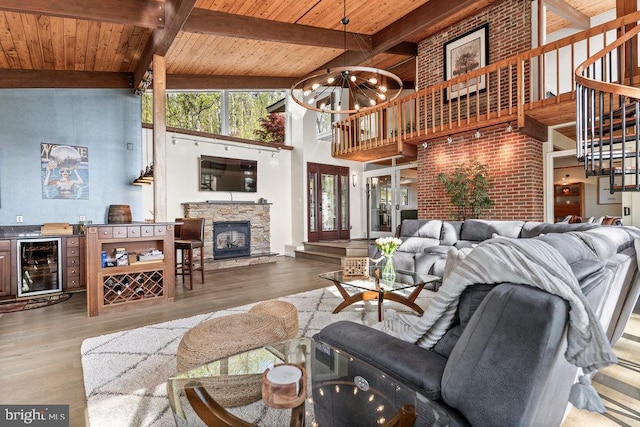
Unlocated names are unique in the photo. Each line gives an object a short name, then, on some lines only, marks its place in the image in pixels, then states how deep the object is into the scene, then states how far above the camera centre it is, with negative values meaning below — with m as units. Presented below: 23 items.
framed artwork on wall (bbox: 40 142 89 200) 4.84 +0.64
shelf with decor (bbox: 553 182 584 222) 8.60 +0.20
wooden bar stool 4.74 -0.41
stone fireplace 6.59 -0.33
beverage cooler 4.25 -0.72
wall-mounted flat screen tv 6.90 +0.82
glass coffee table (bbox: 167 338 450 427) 1.12 -0.75
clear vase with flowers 3.29 -0.45
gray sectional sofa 0.91 -0.48
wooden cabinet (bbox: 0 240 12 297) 4.11 -0.69
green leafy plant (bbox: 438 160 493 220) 6.00 +0.37
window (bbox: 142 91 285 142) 7.07 +2.29
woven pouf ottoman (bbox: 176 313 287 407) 1.46 -0.74
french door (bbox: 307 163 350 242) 8.54 +0.21
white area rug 1.76 -1.08
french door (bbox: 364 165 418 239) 8.86 +0.31
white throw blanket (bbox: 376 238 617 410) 0.93 -0.25
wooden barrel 5.18 -0.03
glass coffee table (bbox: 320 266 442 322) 3.07 -0.73
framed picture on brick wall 6.27 +3.05
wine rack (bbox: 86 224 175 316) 3.57 -0.68
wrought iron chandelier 3.95 +3.04
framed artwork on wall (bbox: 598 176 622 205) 7.53 +0.25
